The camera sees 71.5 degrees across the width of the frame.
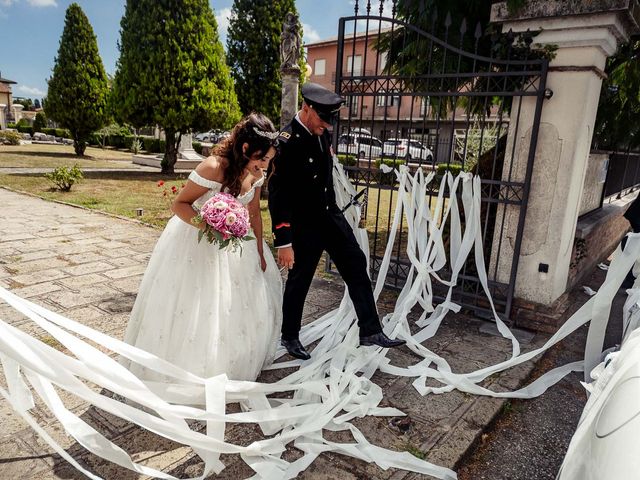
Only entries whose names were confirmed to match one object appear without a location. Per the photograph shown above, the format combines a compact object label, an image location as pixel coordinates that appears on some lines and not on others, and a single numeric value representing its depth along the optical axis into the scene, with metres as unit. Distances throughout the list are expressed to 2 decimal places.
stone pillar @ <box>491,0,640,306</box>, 3.93
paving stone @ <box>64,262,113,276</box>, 5.36
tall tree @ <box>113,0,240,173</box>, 15.52
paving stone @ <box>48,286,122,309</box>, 4.43
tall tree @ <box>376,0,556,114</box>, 5.12
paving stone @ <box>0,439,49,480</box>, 2.26
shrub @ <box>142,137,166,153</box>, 31.64
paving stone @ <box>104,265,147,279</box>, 5.35
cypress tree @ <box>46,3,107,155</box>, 20.89
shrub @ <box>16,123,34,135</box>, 41.00
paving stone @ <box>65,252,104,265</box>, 5.80
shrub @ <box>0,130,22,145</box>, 28.19
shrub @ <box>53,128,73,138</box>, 40.68
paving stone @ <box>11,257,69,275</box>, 5.31
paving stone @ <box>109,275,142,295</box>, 4.90
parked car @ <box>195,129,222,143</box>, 41.14
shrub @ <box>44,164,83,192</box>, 11.20
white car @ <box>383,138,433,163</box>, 23.20
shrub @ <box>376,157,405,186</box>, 4.88
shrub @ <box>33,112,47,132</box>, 42.38
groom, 3.30
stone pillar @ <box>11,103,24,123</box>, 56.90
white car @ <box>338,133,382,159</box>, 26.84
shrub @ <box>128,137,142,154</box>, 28.91
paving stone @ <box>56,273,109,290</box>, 4.91
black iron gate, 4.21
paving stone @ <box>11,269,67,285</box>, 4.95
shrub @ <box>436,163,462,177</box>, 4.43
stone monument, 7.75
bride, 2.87
